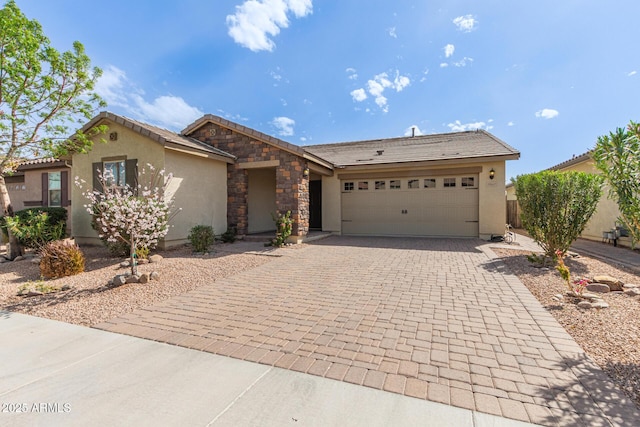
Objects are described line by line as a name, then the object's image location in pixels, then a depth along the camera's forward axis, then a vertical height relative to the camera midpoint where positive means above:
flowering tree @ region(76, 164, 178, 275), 5.43 +0.04
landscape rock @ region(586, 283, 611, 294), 4.80 -1.27
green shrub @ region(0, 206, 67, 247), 8.81 -0.09
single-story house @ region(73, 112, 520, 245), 9.36 +1.35
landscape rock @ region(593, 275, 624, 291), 4.96 -1.21
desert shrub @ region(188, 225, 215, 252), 8.48 -0.75
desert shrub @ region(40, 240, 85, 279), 6.11 -1.02
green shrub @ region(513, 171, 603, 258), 6.58 +0.19
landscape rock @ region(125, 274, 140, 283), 5.50 -1.26
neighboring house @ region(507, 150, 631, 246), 10.31 -0.17
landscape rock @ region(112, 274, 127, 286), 5.36 -1.26
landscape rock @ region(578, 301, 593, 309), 4.04 -1.30
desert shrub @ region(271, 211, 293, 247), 9.50 -0.56
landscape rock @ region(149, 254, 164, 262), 7.31 -1.16
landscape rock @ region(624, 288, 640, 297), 4.54 -1.27
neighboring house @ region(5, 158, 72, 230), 11.19 +1.24
